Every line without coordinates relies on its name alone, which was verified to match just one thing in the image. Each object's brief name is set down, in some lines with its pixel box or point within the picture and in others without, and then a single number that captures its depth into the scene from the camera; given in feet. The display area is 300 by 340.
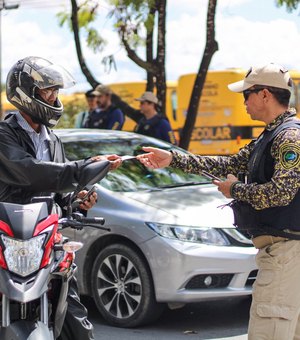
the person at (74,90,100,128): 36.22
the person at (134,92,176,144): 32.42
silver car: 19.80
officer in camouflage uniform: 12.67
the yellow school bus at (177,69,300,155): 62.80
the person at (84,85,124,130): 34.98
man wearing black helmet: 11.87
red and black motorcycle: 10.77
